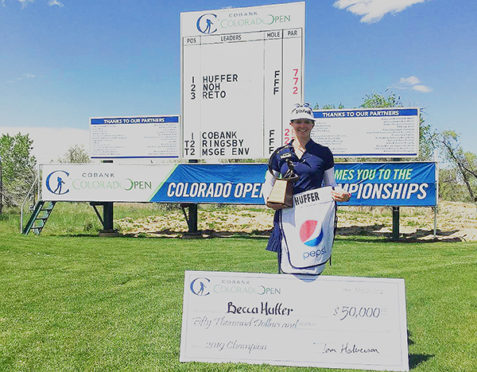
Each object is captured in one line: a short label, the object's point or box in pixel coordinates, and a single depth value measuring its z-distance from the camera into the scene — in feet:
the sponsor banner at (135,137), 50.90
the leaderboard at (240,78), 46.16
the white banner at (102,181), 49.96
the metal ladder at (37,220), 51.85
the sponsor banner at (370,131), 45.62
